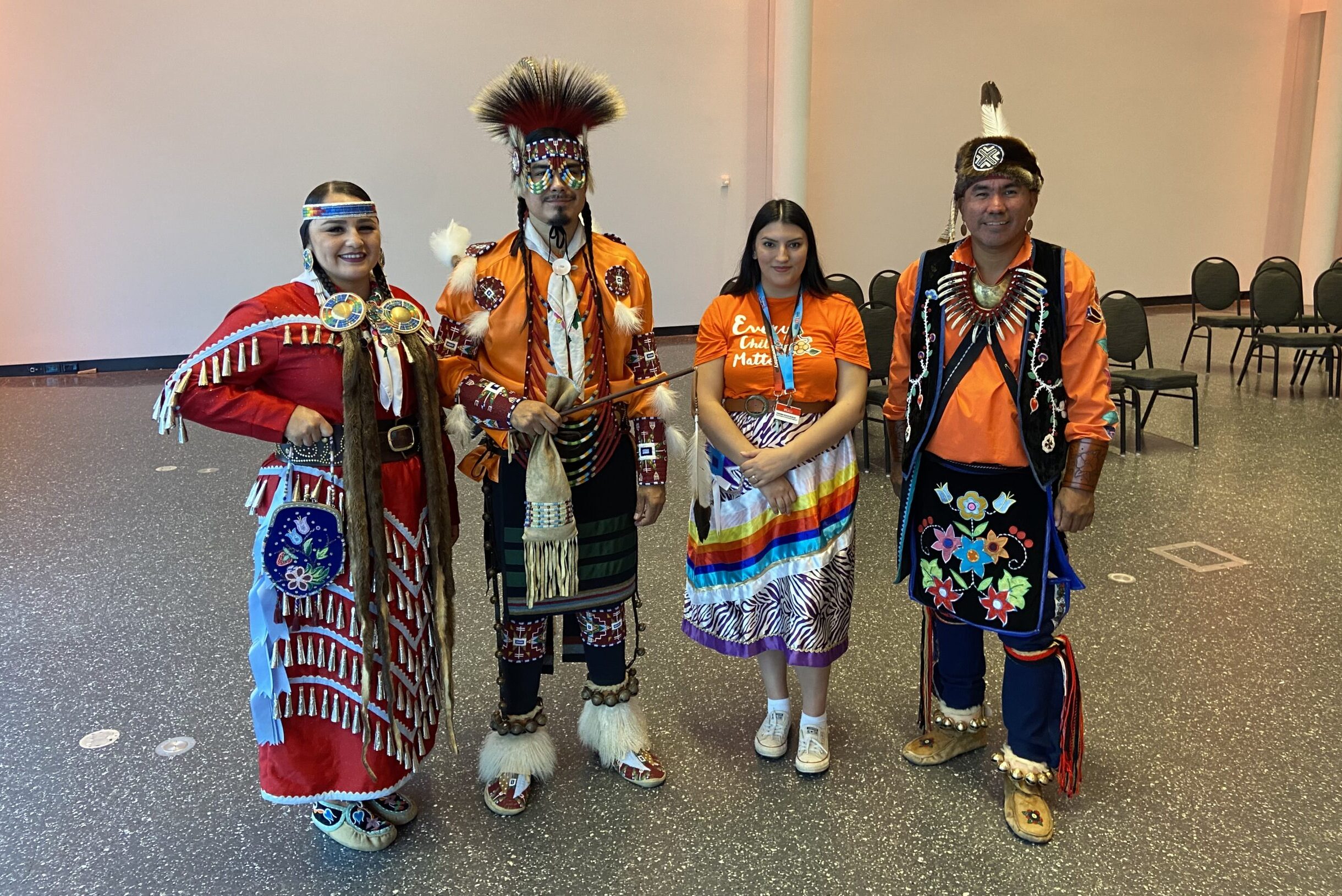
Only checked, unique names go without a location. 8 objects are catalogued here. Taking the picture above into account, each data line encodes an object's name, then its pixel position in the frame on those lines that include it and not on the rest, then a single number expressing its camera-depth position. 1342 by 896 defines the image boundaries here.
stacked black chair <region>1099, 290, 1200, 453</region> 5.20
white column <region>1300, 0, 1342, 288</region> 9.76
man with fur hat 1.81
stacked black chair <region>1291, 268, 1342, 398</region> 6.70
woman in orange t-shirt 2.03
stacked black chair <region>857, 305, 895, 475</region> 4.91
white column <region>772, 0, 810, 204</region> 8.40
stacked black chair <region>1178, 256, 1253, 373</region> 7.77
